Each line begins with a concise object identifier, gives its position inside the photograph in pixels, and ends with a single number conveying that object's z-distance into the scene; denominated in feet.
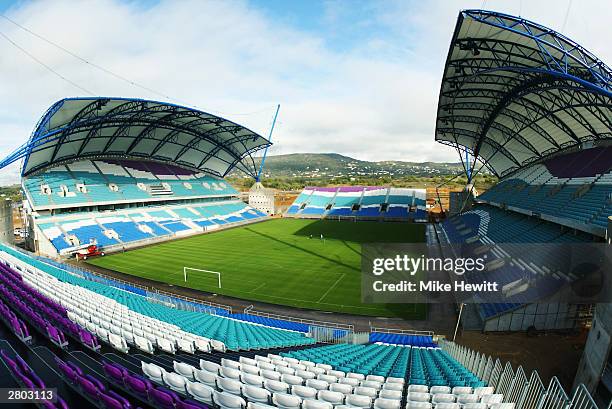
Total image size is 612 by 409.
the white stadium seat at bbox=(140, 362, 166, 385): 18.98
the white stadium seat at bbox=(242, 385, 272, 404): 18.19
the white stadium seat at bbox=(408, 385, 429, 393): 21.25
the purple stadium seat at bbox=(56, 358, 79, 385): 17.63
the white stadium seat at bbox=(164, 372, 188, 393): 18.04
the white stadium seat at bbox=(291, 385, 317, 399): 19.39
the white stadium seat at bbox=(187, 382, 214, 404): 17.26
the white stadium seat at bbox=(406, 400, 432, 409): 18.45
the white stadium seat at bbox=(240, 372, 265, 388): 20.30
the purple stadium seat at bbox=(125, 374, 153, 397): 16.75
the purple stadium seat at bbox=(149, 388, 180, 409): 15.60
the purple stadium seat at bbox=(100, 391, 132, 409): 14.76
